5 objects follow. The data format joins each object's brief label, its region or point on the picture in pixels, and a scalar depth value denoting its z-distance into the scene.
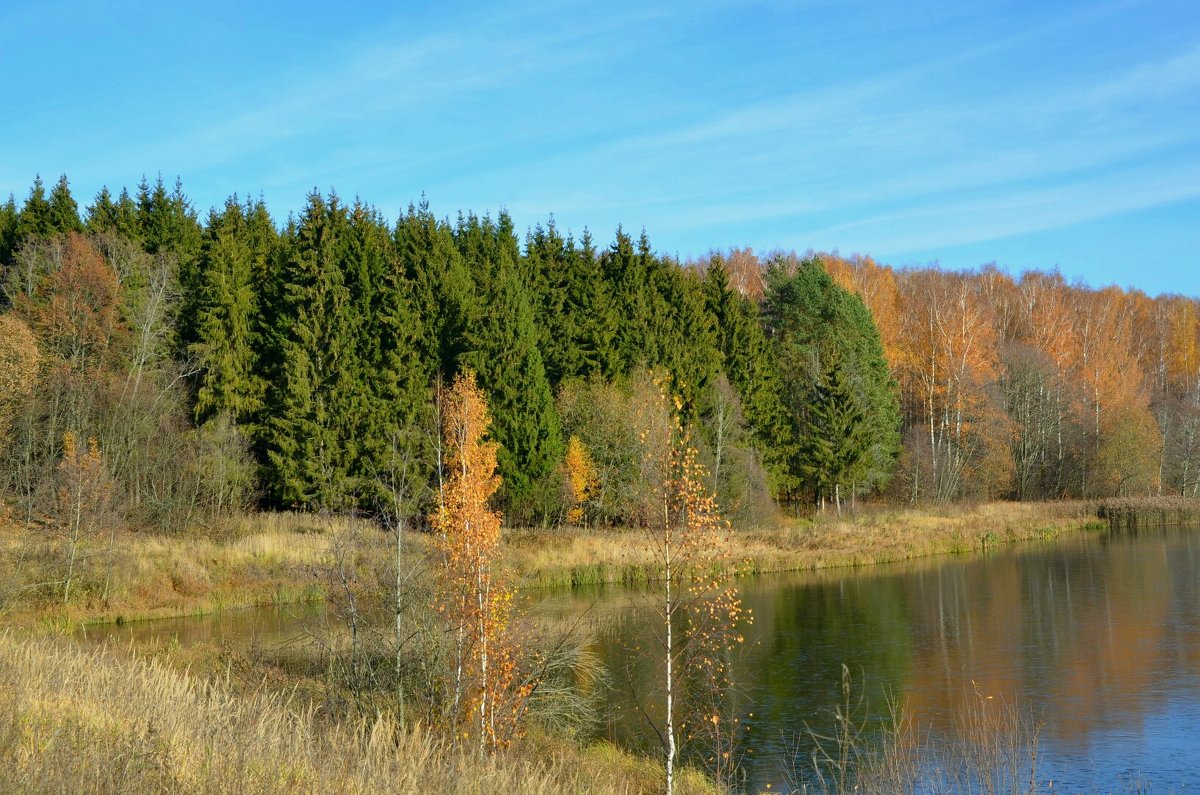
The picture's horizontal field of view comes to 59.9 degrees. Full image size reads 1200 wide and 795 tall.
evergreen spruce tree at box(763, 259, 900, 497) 53.94
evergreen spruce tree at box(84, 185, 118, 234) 49.04
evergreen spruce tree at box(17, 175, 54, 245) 49.94
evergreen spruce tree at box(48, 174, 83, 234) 50.06
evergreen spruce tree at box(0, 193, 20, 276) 50.78
